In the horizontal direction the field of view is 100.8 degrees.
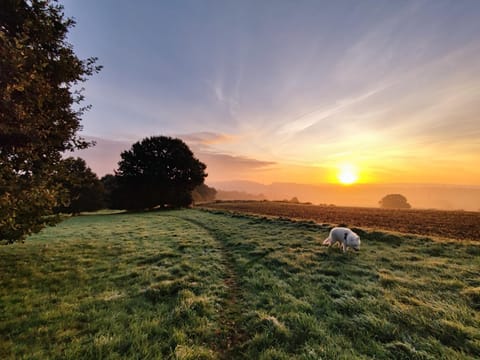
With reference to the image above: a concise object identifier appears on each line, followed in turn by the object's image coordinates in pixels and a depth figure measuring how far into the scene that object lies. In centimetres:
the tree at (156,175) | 4366
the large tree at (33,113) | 556
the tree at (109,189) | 4612
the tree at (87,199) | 4662
